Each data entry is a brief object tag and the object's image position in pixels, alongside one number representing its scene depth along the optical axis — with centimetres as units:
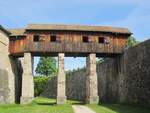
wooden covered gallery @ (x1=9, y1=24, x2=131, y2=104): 1670
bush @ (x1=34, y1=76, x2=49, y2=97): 3097
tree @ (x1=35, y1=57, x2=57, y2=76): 4077
